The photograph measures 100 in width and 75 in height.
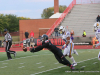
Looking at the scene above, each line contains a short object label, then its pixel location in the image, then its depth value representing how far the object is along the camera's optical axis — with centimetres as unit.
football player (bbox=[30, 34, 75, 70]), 1222
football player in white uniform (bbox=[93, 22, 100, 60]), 1624
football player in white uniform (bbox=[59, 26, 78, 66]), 1501
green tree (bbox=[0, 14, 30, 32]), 11741
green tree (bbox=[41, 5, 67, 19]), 18090
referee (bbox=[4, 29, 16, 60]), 2057
